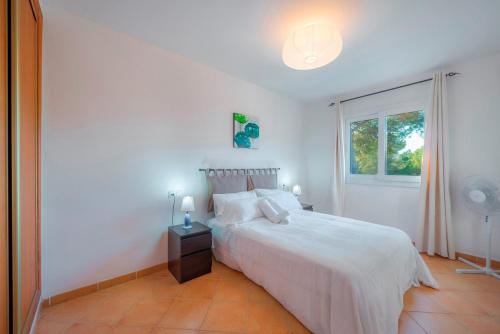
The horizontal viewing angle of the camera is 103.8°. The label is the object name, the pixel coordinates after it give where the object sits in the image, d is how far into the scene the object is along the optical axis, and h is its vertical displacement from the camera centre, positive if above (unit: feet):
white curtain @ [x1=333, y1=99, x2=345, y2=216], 12.46 -0.14
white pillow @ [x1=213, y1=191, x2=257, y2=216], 8.60 -1.49
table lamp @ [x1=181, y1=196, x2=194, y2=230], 7.47 -1.59
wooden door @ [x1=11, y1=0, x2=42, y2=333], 3.78 +0.13
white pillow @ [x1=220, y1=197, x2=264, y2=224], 8.11 -1.94
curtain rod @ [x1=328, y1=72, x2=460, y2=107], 8.90 +4.20
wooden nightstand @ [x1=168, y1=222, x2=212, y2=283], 7.05 -3.25
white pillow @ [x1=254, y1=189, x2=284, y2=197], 10.02 -1.38
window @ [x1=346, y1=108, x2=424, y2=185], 10.28 +1.13
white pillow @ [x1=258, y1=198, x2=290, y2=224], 8.02 -1.95
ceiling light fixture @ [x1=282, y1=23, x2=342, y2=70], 5.67 +3.63
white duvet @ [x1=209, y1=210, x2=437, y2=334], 4.25 -2.76
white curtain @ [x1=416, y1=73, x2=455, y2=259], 8.89 -0.81
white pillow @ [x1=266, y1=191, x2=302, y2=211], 9.64 -1.77
